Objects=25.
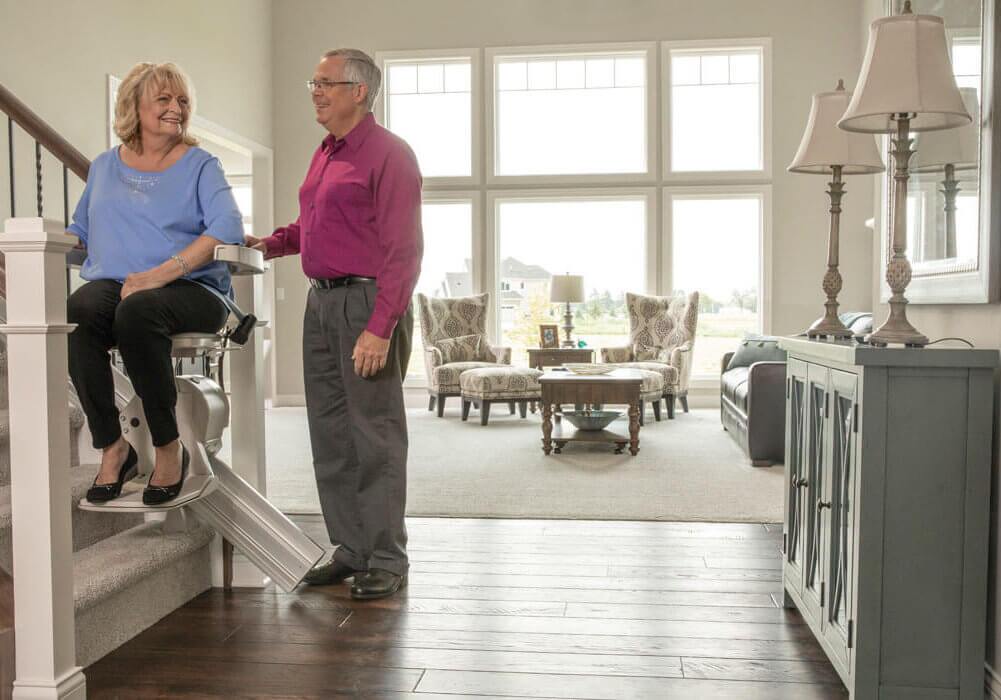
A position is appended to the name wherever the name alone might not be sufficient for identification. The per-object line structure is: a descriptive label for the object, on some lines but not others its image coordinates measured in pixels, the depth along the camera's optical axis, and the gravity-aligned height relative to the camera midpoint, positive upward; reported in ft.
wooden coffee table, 19.17 -1.76
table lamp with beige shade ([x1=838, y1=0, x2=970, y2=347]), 6.70 +1.56
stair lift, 8.18 -1.61
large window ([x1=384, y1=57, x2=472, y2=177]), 29.63 +6.34
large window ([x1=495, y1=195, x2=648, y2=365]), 29.27 +1.54
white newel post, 6.33 -0.94
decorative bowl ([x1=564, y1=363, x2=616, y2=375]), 21.33 -1.42
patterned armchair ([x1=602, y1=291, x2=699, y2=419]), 25.79 -0.79
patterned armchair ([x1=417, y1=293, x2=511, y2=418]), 25.75 -0.99
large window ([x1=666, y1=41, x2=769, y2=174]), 28.60 +6.22
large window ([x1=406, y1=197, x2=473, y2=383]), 29.81 +1.88
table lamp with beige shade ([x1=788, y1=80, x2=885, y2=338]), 9.18 +1.58
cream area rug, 13.67 -2.97
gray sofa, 17.57 -1.98
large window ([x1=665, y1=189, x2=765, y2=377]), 28.73 +1.54
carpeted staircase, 7.51 -2.25
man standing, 8.93 -0.03
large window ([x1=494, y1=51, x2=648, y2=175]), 29.19 +6.05
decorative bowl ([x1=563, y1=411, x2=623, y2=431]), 19.85 -2.37
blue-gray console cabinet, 6.38 -1.52
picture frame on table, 27.50 -0.83
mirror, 6.71 +0.92
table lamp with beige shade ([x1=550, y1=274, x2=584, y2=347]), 27.17 +0.55
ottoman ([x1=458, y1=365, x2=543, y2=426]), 23.95 -2.04
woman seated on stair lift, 7.79 +0.46
